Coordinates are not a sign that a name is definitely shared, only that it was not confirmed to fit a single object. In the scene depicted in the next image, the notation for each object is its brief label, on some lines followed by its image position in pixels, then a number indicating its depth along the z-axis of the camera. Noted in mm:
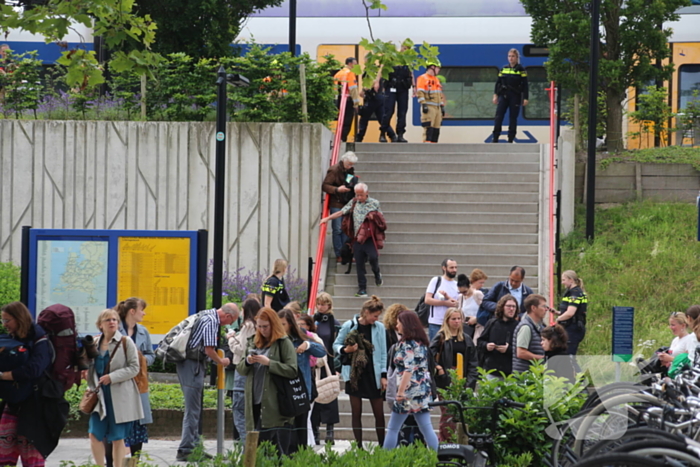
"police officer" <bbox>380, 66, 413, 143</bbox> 34406
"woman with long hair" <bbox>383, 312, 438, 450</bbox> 16562
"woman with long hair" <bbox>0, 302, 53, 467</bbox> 14462
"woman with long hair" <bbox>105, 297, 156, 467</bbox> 16312
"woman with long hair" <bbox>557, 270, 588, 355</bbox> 22281
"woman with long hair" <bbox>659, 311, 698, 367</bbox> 16703
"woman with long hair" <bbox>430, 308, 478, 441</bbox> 19328
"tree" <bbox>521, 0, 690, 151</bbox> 35062
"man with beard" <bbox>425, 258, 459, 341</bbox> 22875
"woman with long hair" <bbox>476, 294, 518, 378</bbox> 19578
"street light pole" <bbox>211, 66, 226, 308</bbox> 18937
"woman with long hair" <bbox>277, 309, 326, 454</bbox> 16219
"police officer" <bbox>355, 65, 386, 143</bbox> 33625
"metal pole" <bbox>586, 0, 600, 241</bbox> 31219
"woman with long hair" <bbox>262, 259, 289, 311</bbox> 23981
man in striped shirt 17625
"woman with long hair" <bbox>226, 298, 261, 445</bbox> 17766
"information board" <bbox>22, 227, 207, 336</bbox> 20156
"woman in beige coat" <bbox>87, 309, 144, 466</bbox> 15617
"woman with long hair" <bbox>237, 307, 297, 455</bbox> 15383
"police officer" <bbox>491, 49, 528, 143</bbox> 34344
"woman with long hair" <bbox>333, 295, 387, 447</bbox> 18500
